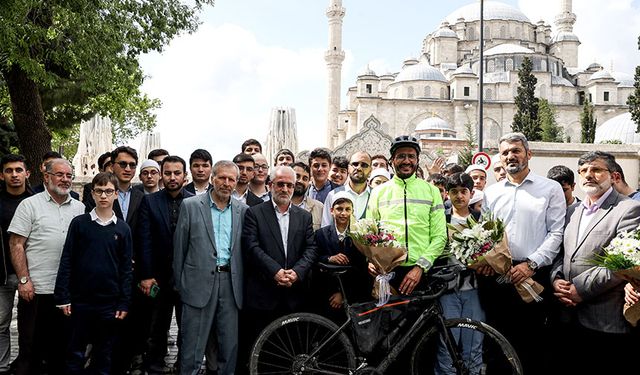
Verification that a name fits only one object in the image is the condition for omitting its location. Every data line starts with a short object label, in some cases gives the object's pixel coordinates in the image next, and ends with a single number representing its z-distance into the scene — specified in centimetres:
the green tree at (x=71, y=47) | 991
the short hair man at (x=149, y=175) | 712
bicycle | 501
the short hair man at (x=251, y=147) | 835
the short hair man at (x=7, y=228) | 618
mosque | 6788
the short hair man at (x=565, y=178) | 651
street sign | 1536
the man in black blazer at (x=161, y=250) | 612
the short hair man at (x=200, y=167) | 654
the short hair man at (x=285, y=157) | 793
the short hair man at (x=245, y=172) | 725
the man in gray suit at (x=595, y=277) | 503
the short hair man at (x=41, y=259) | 589
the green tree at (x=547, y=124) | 5162
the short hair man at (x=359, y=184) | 631
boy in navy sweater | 562
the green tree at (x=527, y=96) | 5331
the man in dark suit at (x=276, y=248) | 576
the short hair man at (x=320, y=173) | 738
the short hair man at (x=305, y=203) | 658
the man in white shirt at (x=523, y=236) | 540
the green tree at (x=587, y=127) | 4628
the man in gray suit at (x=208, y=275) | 571
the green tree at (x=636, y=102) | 2715
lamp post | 1814
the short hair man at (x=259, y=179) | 752
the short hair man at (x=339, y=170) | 753
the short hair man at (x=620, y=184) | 537
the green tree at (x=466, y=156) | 2960
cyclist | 529
